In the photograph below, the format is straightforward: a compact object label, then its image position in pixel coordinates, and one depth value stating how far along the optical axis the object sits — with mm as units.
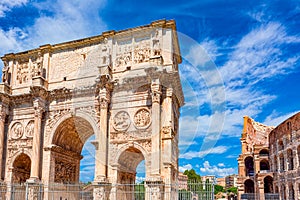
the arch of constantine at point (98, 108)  15203
